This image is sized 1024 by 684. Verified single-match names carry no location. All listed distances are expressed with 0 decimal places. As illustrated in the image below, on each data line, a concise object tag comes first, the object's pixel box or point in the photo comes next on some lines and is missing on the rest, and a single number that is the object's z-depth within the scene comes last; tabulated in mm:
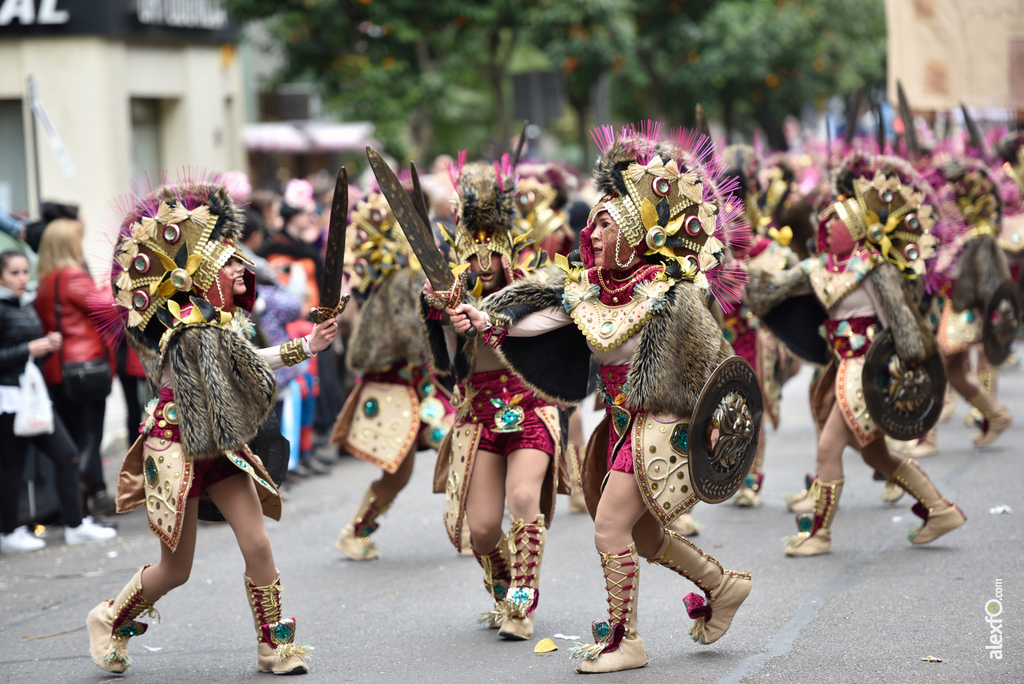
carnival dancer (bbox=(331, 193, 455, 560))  13820
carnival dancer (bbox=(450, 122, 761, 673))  9234
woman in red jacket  15070
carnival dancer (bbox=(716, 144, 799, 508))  15422
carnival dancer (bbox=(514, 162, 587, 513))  15164
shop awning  47344
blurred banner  25922
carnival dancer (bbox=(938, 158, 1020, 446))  17812
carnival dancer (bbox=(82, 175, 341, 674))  9422
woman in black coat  13898
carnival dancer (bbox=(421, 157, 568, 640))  10453
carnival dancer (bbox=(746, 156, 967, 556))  12672
